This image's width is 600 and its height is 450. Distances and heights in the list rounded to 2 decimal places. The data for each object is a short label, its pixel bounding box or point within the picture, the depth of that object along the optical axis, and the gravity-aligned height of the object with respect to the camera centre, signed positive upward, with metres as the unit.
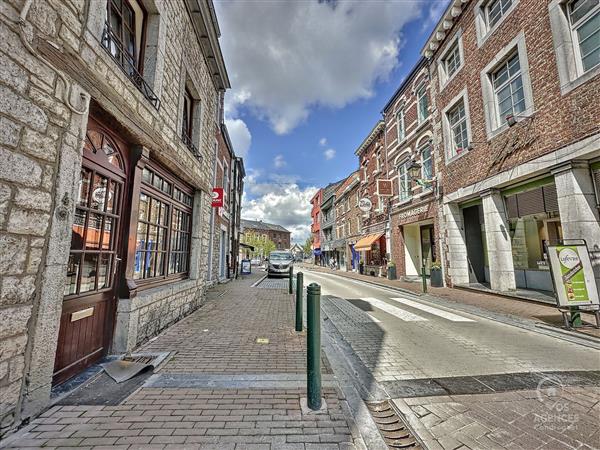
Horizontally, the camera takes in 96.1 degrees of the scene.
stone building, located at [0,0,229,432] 2.18 +0.87
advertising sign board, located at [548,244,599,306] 5.04 -0.34
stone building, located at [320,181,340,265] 33.16 +4.04
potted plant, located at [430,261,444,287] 11.58 -0.80
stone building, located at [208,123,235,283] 11.44 +1.74
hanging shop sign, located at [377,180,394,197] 15.69 +4.01
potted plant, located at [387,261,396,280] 15.61 -0.85
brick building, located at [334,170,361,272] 24.32 +3.65
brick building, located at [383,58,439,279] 13.07 +4.34
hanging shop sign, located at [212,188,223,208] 9.30 +2.08
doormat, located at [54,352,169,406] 2.54 -1.35
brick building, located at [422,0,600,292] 6.40 +3.69
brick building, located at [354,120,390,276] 17.83 +3.43
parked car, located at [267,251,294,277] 18.33 -0.45
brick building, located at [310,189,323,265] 42.16 +5.72
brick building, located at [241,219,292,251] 84.71 +8.69
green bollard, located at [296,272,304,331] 5.13 -0.97
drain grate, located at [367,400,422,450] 2.08 -1.43
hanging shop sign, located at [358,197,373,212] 18.81 +3.70
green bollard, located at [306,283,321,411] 2.47 -0.88
